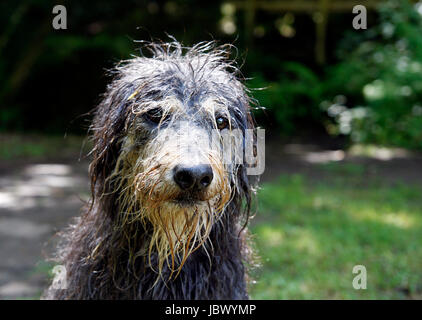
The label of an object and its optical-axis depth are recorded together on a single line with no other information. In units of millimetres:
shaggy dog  2645
